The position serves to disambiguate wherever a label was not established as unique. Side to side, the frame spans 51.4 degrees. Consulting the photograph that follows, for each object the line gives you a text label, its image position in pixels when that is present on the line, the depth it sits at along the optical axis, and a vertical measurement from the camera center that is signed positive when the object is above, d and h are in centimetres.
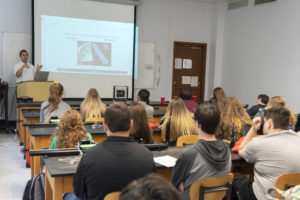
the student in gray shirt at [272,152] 219 -56
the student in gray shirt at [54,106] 416 -54
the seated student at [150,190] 74 -29
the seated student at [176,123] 352 -58
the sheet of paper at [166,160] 233 -69
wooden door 861 +12
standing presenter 659 -8
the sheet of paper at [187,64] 871 +21
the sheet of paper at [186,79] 876 -23
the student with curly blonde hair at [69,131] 256 -53
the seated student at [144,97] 496 -45
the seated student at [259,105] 502 -49
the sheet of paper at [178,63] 860 +22
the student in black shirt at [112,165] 175 -54
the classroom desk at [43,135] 337 -76
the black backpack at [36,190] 256 -103
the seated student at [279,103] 415 -38
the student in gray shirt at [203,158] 200 -55
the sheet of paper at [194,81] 886 -26
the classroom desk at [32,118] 442 -77
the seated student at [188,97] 492 -41
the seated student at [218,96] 512 -39
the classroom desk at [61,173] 207 -71
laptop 608 -20
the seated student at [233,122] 335 -53
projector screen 684 +55
